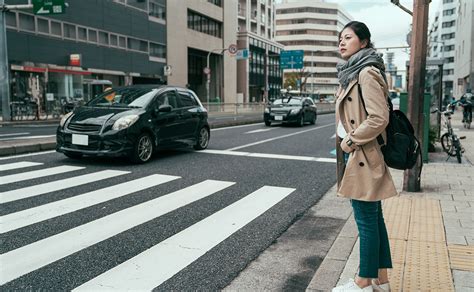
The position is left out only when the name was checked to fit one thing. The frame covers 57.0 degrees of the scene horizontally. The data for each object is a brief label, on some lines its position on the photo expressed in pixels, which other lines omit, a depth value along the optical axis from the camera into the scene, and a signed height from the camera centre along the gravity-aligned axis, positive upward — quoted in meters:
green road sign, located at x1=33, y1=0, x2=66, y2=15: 19.25 +4.15
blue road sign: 48.25 +4.55
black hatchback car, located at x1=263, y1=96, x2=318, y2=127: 20.11 -0.50
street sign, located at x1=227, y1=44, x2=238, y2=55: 42.75 +5.00
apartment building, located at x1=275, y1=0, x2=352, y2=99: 113.00 +17.51
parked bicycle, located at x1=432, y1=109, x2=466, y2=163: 8.89 -0.89
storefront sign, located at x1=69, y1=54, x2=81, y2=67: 28.67 +2.71
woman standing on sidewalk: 2.52 -0.21
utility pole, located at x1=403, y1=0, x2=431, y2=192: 5.93 +0.15
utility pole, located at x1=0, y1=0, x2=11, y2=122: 19.55 +1.79
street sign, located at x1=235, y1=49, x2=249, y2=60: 45.22 +4.89
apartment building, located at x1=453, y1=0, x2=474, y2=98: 43.00 +6.00
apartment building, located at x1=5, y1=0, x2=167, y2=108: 25.79 +3.76
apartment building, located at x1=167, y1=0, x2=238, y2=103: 43.06 +6.07
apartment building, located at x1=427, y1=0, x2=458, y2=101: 99.44 +16.34
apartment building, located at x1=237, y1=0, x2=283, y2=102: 65.88 +7.94
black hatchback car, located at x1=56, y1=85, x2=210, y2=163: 7.75 -0.44
